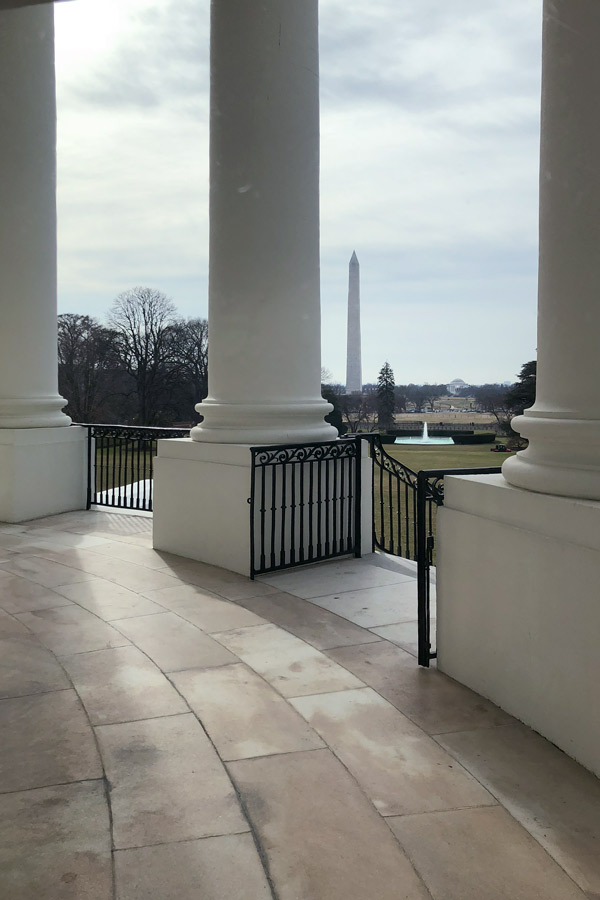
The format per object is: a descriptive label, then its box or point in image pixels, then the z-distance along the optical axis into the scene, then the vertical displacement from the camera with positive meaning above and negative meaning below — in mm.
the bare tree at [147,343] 52469 +4777
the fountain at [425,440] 41031 -1832
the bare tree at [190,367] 50656 +2696
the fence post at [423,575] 7789 -1803
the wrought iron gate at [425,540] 7775 -1451
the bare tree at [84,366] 49281 +2788
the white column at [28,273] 16953 +3096
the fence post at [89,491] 18906 -2122
